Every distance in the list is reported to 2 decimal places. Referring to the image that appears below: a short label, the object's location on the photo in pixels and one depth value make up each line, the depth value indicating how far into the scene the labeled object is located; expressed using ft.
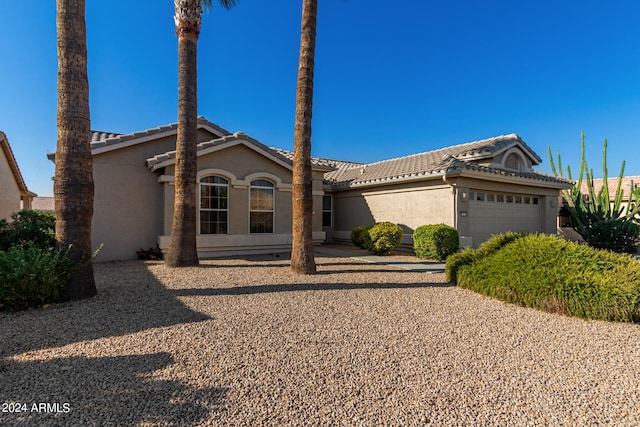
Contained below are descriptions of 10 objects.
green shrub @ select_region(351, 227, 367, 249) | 46.78
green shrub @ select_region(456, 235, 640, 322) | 18.80
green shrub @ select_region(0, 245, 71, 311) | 18.60
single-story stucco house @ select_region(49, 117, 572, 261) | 38.91
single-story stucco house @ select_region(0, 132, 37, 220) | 53.26
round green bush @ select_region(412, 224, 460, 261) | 39.09
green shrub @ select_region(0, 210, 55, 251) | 26.43
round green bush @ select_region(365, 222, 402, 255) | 43.04
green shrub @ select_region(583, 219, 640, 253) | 51.67
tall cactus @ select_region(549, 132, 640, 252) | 52.54
